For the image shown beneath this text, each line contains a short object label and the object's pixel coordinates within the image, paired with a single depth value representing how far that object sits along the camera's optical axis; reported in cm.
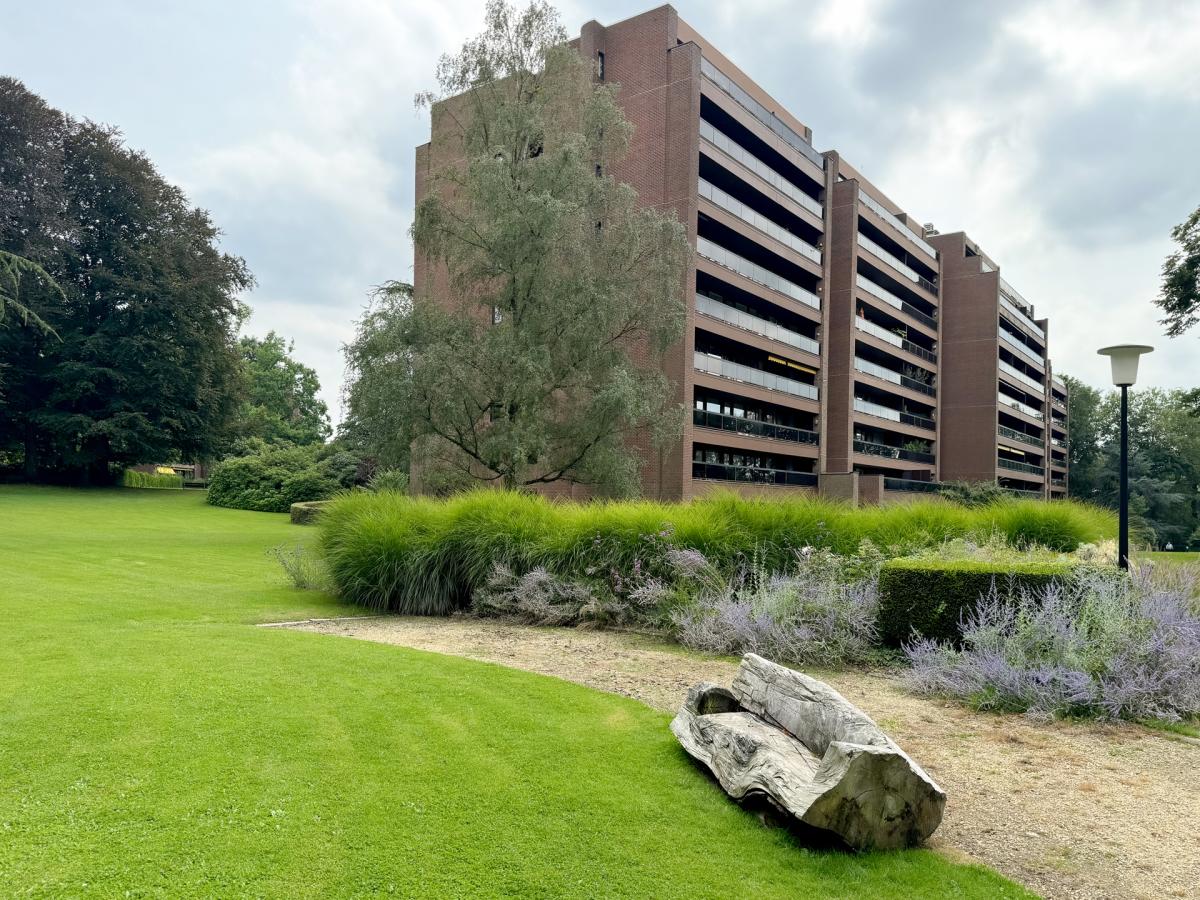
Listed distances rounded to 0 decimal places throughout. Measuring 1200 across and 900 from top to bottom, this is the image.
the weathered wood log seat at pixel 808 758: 340
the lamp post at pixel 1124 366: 1070
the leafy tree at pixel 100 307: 3247
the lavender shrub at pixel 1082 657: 605
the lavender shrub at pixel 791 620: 787
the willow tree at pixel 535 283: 1942
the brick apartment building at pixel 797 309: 2911
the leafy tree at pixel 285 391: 6225
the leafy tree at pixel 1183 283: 2425
